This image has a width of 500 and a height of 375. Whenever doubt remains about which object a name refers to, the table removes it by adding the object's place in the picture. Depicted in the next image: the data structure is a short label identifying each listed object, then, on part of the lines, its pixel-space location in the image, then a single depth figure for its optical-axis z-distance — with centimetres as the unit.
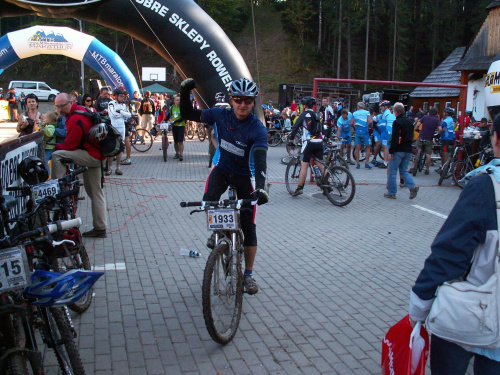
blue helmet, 268
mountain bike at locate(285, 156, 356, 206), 962
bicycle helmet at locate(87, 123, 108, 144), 612
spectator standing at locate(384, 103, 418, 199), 1049
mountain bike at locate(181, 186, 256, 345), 362
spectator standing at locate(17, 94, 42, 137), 775
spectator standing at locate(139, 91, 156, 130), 1786
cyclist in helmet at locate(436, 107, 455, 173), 1462
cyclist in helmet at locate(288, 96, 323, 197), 1021
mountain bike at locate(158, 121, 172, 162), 1509
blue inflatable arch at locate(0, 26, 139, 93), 1944
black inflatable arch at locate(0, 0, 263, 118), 1013
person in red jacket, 632
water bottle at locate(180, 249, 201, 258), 600
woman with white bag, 210
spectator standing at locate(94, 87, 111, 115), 1281
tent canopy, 3509
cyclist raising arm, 418
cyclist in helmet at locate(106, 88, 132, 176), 1238
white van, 3603
